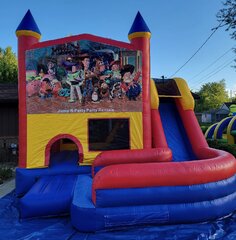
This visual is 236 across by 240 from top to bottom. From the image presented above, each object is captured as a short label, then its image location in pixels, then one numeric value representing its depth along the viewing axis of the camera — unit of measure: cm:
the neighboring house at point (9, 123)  940
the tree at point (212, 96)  4525
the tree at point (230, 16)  945
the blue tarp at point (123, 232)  351
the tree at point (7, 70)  1944
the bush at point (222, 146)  838
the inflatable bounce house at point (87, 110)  542
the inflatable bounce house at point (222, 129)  1122
